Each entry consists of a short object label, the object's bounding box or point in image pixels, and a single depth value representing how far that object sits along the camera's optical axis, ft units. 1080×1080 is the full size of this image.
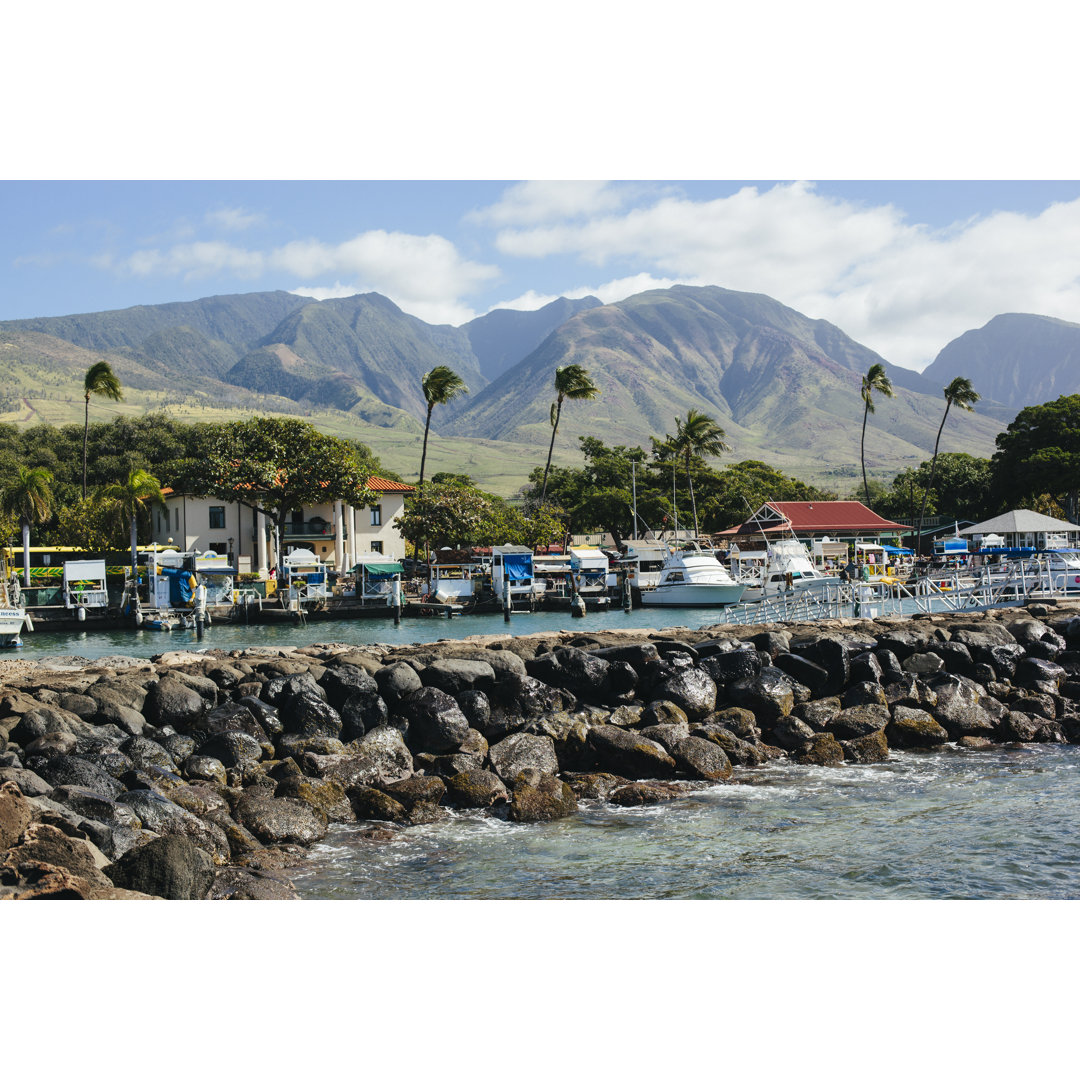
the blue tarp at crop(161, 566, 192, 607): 175.32
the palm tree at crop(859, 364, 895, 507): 293.23
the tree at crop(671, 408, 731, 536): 290.56
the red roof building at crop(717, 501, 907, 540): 286.05
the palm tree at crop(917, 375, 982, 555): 285.84
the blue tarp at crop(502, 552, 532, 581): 184.85
